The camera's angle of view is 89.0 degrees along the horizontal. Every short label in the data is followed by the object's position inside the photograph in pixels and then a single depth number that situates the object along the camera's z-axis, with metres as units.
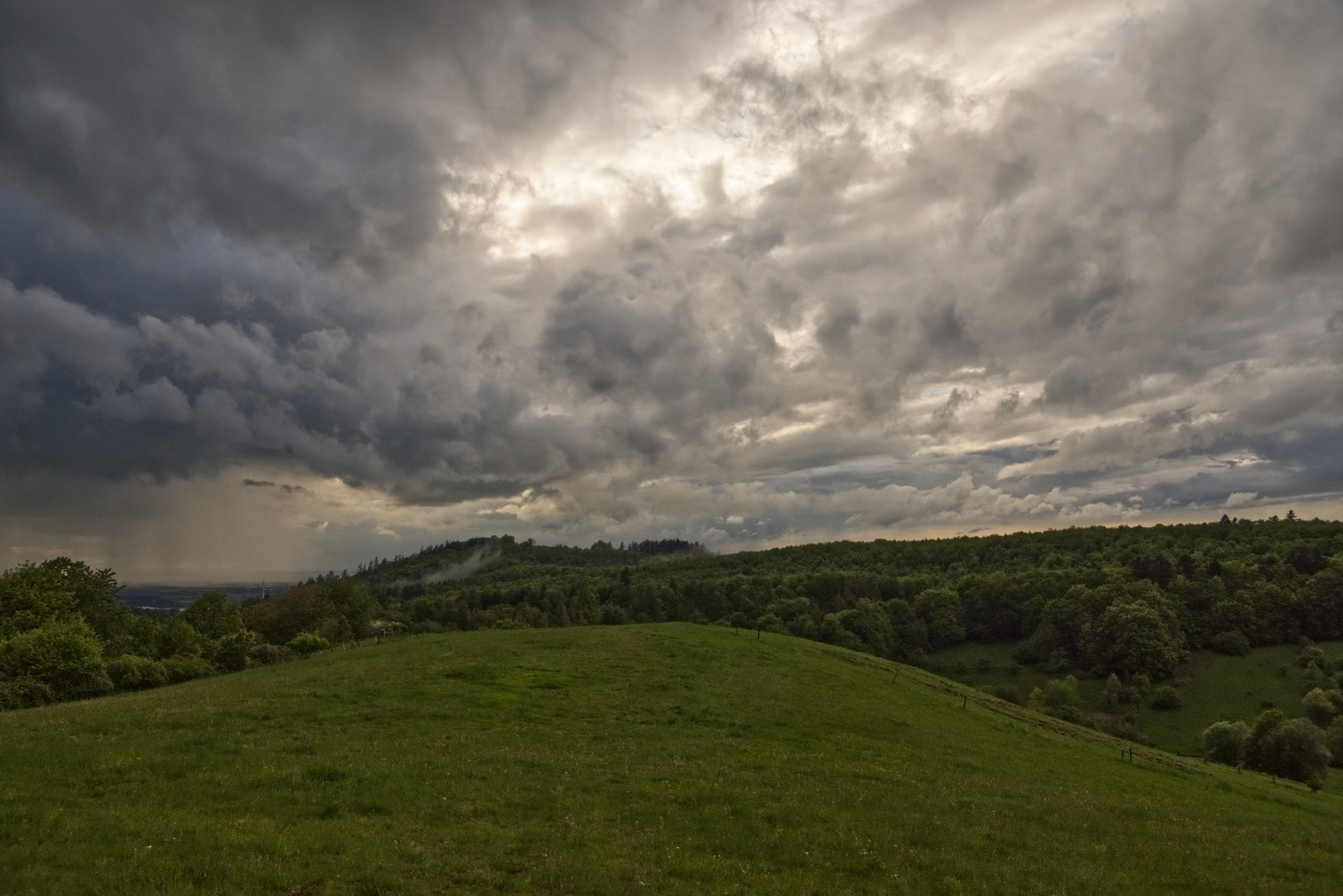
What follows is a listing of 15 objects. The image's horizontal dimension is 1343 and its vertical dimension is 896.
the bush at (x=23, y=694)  39.94
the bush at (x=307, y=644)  65.56
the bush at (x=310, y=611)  99.69
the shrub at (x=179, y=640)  76.94
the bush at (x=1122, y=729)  98.25
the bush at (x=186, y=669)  56.41
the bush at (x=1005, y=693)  113.00
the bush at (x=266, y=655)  67.31
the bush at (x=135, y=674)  51.03
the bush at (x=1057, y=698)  101.55
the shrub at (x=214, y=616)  92.62
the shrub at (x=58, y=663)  46.97
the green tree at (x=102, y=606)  76.00
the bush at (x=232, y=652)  64.56
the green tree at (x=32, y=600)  63.38
